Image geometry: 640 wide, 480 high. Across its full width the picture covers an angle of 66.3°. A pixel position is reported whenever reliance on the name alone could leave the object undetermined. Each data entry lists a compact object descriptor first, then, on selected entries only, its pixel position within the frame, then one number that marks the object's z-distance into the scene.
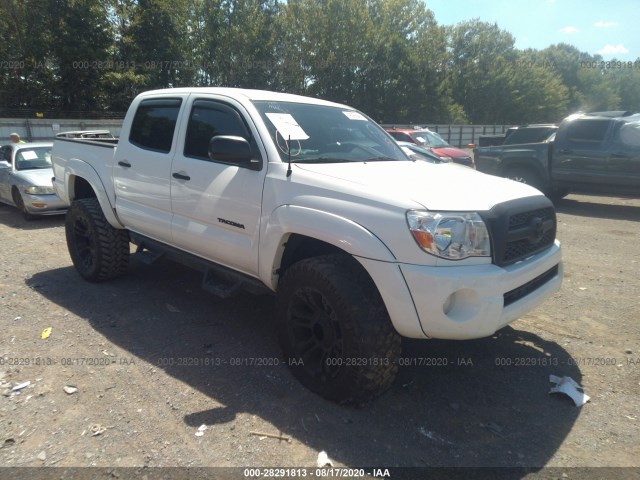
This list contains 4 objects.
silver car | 8.84
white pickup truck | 2.76
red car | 15.65
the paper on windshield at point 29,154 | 9.77
